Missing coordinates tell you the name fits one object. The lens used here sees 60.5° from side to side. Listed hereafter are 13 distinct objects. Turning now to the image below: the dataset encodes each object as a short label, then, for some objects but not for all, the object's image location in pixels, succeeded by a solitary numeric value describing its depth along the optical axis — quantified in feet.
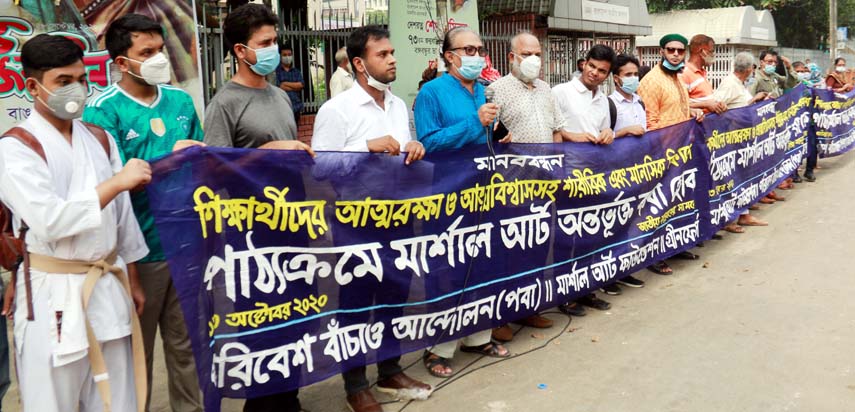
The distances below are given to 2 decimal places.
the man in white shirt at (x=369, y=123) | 12.28
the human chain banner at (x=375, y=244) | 10.16
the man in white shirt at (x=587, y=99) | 17.72
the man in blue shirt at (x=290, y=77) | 27.63
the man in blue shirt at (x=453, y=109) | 13.78
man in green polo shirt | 10.10
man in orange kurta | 21.53
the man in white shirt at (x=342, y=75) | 28.27
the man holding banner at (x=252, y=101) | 11.00
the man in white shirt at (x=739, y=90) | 26.30
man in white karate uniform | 7.90
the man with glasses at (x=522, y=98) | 15.60
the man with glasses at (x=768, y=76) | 31.83
